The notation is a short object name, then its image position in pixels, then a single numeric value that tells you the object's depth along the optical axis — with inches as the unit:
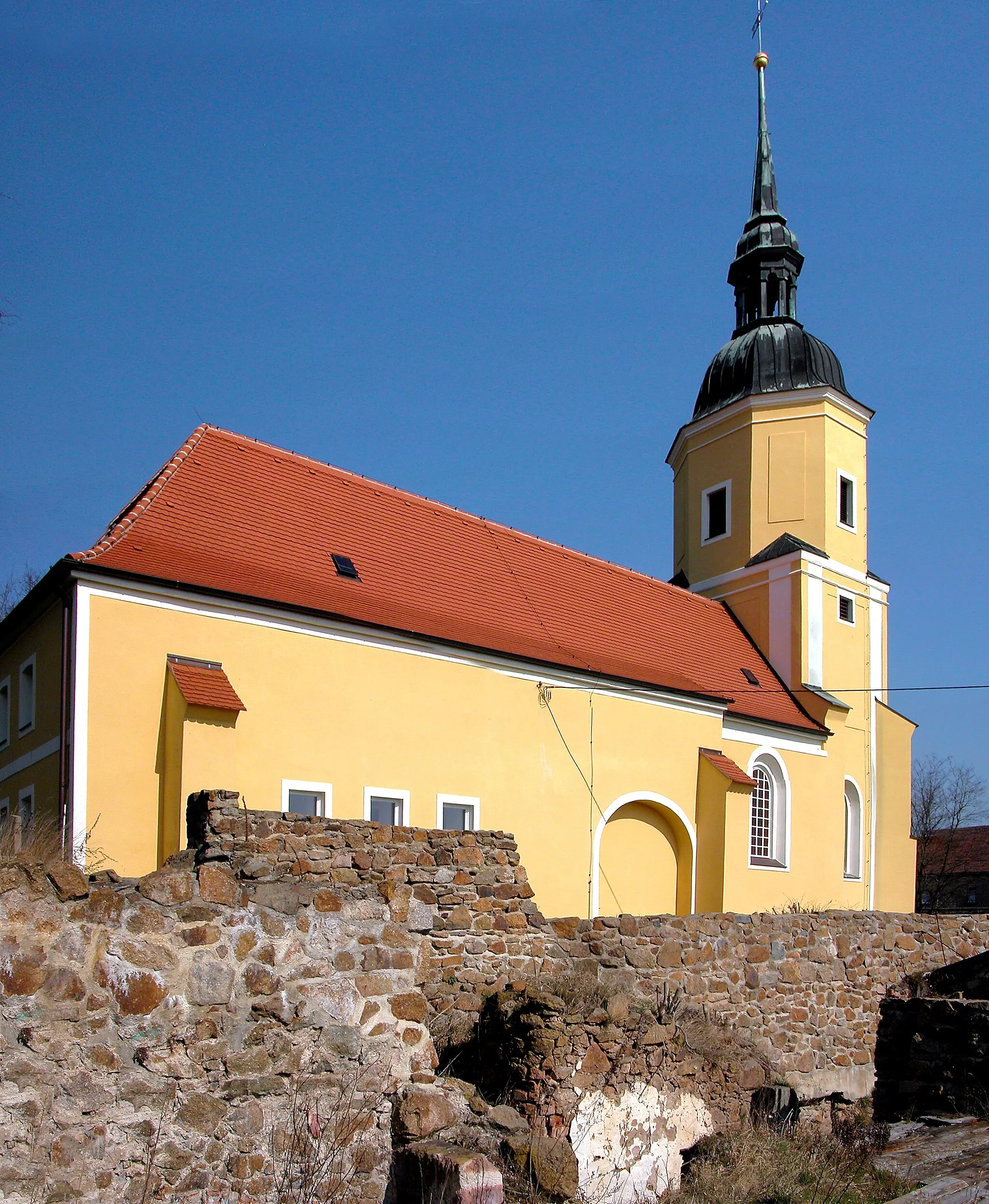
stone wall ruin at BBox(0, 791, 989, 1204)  179.5
